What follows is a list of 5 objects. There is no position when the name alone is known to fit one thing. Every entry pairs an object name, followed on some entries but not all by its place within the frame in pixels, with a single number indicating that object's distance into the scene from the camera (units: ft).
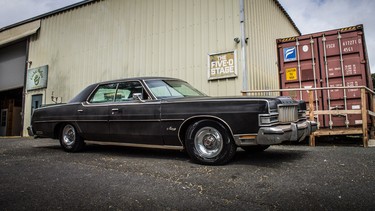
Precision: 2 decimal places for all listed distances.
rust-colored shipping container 20.53
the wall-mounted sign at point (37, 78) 37.47
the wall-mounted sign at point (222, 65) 22.88
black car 11.04
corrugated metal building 23.61
